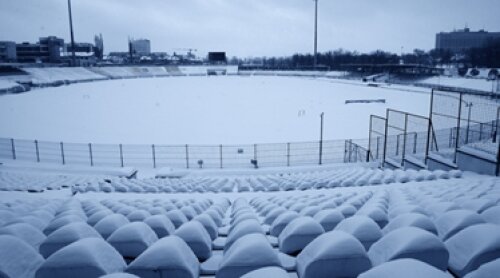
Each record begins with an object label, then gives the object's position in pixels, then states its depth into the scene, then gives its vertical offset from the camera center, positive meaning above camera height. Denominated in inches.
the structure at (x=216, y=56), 5103.3 +250.4
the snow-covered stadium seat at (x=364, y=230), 112.9 -48.9
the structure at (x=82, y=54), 5341.5 +320.9
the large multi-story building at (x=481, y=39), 7780.0 +701.9
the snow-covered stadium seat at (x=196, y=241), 132.3 -59.0
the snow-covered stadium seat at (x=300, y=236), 128.0 -56.1
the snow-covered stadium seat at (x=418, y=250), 87.8 -41.8
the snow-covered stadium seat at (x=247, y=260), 93.2 -46.8
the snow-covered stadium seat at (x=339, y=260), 88.7 -44.5
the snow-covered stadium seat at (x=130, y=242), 121.1 -54.4
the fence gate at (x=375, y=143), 809.5 -164.9
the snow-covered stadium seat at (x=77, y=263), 90.7 -46.4
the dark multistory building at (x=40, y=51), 5113.2 +330.6
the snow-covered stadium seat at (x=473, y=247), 86.5 -42.8
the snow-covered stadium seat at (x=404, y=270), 64.7 -34.9
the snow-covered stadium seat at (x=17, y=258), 97.3 -49.8
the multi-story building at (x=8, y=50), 4974.4 +339.3
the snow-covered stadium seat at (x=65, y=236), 120.9 -53.9
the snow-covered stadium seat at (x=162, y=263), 92.1 -47.1
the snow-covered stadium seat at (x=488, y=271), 66.6 -35.7
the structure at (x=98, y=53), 6628.9 +404.1
